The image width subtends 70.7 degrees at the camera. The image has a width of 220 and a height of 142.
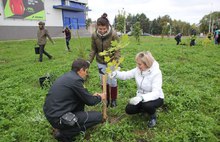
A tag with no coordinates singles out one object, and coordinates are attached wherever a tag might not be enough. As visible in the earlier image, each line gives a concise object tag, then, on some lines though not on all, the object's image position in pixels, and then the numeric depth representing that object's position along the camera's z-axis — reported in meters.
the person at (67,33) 9.24
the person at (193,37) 8.52
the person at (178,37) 11.84
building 17.40
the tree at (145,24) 51.79
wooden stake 2.37
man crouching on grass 2.12
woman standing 2.61
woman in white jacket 2.34
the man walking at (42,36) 6.78
